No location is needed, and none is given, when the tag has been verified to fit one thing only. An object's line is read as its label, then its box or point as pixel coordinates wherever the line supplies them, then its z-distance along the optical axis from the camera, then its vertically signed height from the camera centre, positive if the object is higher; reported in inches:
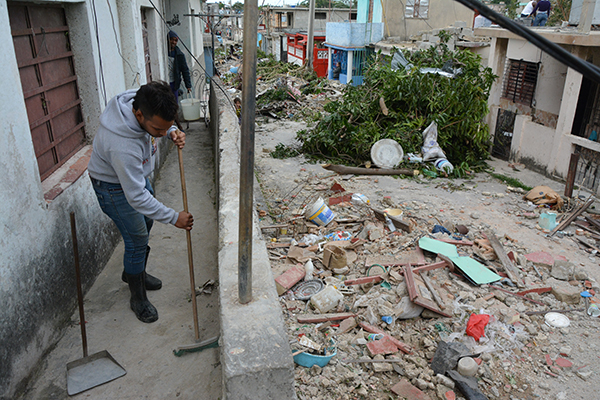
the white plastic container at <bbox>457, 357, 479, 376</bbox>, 129.1 -92.0
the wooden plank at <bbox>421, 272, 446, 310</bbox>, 158.2 -89.1
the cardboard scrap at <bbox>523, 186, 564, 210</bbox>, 280.7 -93.8
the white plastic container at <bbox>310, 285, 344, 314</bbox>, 156.1 -88.7
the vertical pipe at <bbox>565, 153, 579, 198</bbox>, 287.1 -82.3
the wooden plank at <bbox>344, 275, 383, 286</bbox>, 175.0 -90.6
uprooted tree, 361.7 -53.8
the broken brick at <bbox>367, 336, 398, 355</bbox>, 135.6 -91.6
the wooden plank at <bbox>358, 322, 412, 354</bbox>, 139.1 -92.5
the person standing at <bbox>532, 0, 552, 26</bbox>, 449.4 +41.4
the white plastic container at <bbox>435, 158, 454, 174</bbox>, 345.4 -89.2
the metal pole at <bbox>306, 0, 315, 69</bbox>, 883.5 +16.3
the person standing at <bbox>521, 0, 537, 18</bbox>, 491.5 +49.2
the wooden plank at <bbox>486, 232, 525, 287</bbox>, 183.7 -91.8
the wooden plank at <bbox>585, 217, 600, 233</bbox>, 247.3 -95.9
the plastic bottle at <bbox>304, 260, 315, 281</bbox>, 177.6 -90.0
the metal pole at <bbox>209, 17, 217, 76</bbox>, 464.8 +20.8
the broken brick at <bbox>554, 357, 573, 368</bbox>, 140.5 -99.1
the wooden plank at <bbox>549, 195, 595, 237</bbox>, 248.7 -95.3
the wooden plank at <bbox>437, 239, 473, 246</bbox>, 211.0 -90.8
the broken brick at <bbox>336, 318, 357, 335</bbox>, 145.7 -91.5
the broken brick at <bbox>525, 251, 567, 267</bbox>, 202.9 -96.6
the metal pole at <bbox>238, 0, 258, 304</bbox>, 70.8 -16.6
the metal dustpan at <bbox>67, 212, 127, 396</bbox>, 104.3 -78.4
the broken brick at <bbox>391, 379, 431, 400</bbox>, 122.1 -94.7
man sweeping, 106.5 -28.6
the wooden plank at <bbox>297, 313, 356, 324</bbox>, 149.5 -91.0
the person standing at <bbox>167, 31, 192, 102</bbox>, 379.1 -14.7
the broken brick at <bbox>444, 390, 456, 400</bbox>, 122.7 -95.6
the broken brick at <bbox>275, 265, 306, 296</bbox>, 166.1 -88.1
